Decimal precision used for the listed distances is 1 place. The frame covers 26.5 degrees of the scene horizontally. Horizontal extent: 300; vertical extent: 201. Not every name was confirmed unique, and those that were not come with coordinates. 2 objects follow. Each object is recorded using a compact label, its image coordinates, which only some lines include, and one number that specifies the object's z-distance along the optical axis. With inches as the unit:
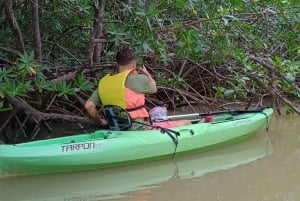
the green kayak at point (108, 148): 205.2
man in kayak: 219.9
